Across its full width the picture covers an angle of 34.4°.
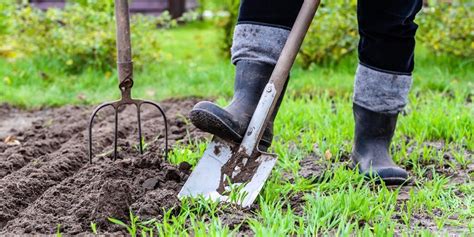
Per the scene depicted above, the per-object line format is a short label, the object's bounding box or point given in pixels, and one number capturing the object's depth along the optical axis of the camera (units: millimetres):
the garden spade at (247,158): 2580
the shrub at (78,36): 6332
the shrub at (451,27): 6152
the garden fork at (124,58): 2844
